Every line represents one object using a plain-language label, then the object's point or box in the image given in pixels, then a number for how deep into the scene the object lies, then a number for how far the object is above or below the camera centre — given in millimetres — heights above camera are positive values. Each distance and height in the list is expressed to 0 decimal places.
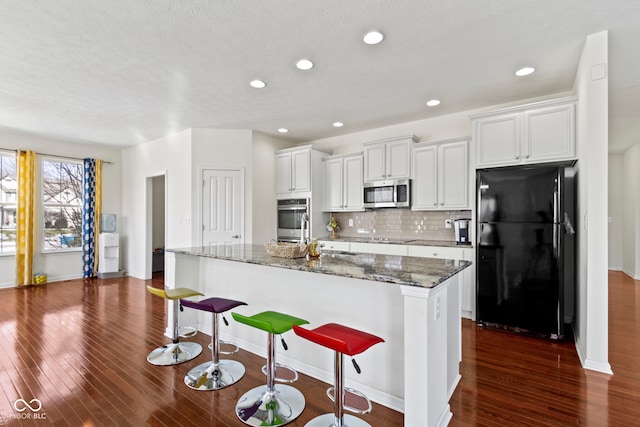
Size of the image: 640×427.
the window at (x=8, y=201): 5680 +223
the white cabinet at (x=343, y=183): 5203 +517
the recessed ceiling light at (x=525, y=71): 3198 +1450
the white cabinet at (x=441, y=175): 4191 +528
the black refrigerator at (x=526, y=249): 3260 -372
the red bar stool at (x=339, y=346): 1655 -692
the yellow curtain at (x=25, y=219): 5711 -99
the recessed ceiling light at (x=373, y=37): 2574 +1455
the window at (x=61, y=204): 6168 +195
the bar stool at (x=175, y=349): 2778 -1267
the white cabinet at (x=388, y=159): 4621 +827
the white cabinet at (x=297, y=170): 5371 +753
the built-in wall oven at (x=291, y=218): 5434 -73
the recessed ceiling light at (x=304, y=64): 3072 +1466
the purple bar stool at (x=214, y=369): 2406 -1261
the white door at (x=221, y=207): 5324 +114
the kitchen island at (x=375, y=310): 1694 -694
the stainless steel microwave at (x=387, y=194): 4660 +304
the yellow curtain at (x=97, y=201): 6609 +261
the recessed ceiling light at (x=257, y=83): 3545 +1469
